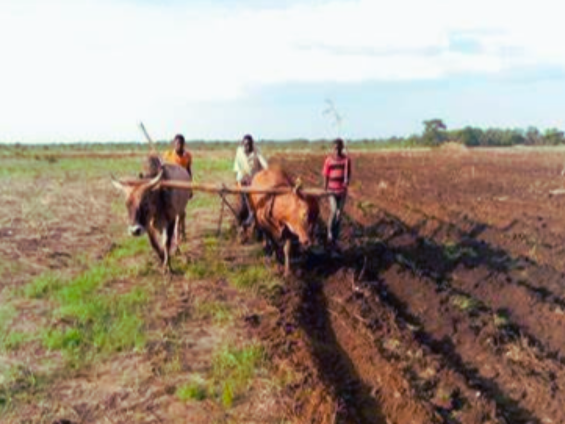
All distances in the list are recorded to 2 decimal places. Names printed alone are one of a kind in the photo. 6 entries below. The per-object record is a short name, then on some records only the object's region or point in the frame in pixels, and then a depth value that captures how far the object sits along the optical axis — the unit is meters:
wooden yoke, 12.02
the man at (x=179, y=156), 14.79
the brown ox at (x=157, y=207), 11.93
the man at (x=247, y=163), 13.95
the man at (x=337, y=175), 13.53
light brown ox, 11.75
